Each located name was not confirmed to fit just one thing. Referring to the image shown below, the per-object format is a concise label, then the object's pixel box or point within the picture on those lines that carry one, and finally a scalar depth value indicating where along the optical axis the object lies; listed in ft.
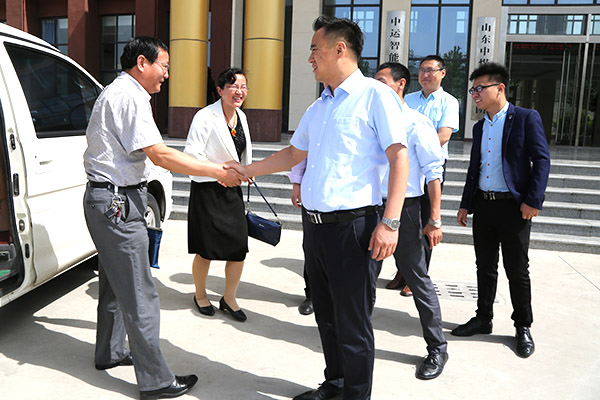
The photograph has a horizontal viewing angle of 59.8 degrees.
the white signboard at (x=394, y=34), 41.96
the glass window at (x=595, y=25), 48.91
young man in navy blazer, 11.68
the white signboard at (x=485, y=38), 41.96
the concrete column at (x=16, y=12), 52.72
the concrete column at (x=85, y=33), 49.80
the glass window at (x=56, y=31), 54.29
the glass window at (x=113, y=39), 51.72
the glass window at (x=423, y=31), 48.80
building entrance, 51.93
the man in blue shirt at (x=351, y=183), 8.02
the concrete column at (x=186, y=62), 38.58
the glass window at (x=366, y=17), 49.70
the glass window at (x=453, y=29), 48.24
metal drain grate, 15.69
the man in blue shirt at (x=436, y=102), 14.99
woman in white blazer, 12.95
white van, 11.03
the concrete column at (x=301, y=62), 49.29
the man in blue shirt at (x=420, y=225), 11.15
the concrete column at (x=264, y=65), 36.78
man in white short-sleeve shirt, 8.95
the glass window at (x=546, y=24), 49.47
